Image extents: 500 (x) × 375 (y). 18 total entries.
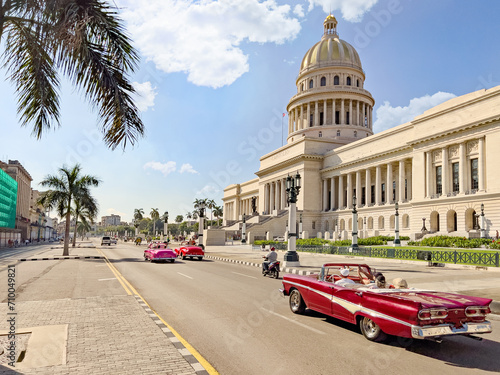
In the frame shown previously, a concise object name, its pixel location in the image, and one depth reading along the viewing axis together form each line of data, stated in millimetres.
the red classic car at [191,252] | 28578
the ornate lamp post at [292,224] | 22594
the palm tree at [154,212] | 135300
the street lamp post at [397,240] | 40406
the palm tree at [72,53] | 6027
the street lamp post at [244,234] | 59612
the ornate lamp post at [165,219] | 63669
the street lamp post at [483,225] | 37591
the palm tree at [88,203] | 35062
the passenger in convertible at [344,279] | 7964
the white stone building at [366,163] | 42469
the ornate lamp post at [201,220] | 45094
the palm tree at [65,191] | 33312
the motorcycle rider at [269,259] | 18302
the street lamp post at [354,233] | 32719
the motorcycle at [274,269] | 17906
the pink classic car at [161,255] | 25266
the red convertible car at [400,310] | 6047
